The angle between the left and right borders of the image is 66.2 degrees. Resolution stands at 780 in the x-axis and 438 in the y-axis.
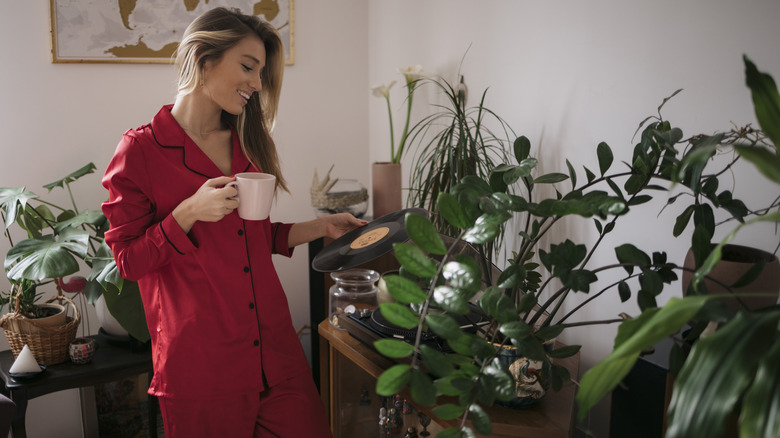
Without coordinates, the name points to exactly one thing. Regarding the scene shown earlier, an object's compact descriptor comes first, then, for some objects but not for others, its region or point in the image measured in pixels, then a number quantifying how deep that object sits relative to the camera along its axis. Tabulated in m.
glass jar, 1.86
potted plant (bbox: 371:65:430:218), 2.29
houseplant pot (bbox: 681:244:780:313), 1.05
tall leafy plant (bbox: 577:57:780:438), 0.55
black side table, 1.95
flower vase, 2.29
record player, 1.38
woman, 1.53
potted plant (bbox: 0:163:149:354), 1.91
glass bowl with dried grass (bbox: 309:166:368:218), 2.42
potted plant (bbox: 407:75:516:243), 1.89
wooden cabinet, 1.23
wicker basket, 2.04
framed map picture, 2.36
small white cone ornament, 1.94
